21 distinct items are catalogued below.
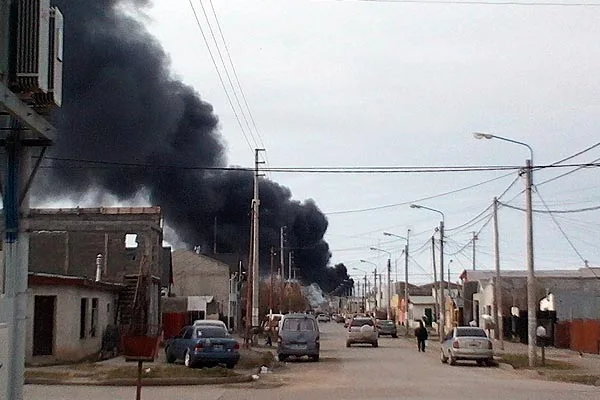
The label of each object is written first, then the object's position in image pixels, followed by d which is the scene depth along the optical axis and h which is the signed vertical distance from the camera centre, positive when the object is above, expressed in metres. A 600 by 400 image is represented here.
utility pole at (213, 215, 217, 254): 89.49 +6.91
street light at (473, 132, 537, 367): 35.31 +1.56
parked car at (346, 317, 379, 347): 54.53 -1.02
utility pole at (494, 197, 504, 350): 47.56 +2.44
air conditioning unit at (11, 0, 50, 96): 12.20 +3.29
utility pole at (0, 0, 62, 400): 12.11 +1.51
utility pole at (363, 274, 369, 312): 171.02 +3.37
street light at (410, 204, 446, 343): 59.94 +1.81
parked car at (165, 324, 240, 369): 30.84 -1.05
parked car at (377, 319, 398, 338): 76.69 -1.03
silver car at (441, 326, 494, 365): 37.41 -1.18
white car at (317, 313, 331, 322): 137.95 -0.51
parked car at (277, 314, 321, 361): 38.88 -0.90
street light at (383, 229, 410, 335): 83.94 +4.13
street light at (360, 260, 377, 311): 144.48 +4.98
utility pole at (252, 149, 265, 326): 46.25 +2.79
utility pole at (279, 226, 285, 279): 87.25 +5.99
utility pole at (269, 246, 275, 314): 80.32 +1.65
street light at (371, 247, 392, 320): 111.41 +4.13
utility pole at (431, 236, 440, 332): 66.72 +4.13
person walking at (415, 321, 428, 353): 50.38 -1.08
